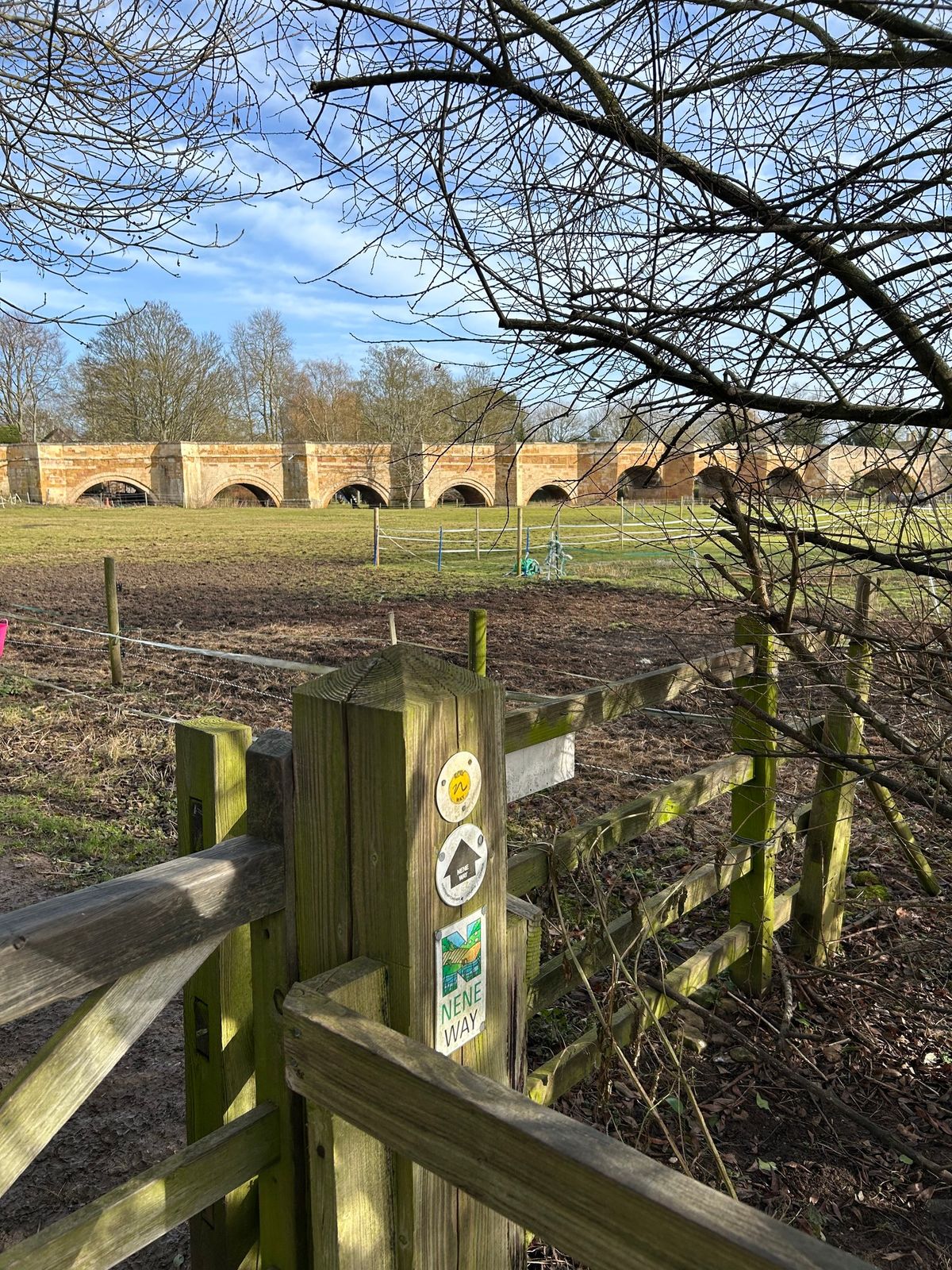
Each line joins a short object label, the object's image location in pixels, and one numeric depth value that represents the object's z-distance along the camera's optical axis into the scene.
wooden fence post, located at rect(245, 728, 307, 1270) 1.42
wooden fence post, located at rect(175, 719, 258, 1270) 1.72
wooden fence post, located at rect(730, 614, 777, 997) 3.57
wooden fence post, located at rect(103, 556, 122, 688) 8.78
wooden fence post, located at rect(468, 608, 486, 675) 5.54
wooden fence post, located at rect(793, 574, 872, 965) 3.82
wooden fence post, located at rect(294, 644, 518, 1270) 1.31
